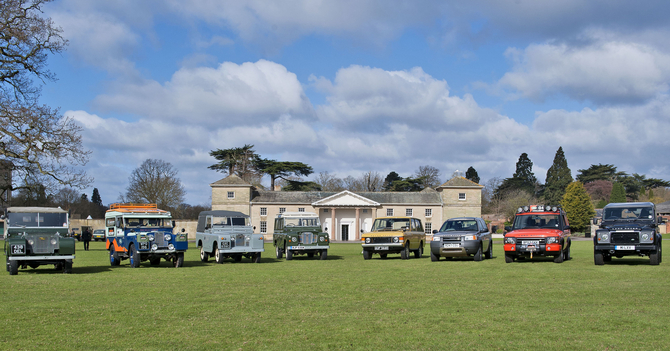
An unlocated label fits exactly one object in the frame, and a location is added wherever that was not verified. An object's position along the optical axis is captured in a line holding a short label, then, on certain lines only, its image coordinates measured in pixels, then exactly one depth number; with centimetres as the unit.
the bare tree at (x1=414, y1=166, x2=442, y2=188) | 8756
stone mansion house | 6738
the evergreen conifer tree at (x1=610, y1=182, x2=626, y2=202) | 7988
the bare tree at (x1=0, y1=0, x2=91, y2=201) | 2439
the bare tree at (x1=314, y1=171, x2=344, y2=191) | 9329
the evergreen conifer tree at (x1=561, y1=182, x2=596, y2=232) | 7069
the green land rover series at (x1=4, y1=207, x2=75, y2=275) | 1530
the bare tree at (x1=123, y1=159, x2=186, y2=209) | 6694
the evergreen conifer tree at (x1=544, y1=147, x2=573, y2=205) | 8462
